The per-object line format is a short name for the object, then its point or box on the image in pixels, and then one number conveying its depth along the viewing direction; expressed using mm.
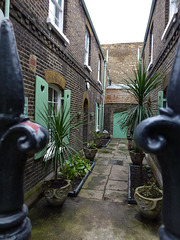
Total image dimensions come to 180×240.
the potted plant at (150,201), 2958
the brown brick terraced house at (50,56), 3412
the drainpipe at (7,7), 2709
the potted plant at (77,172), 4203
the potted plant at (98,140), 9652
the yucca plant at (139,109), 4051
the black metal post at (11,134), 806
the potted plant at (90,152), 6758
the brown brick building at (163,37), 4363
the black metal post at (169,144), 659
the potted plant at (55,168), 3311
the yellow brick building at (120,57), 18859
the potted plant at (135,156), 6184
